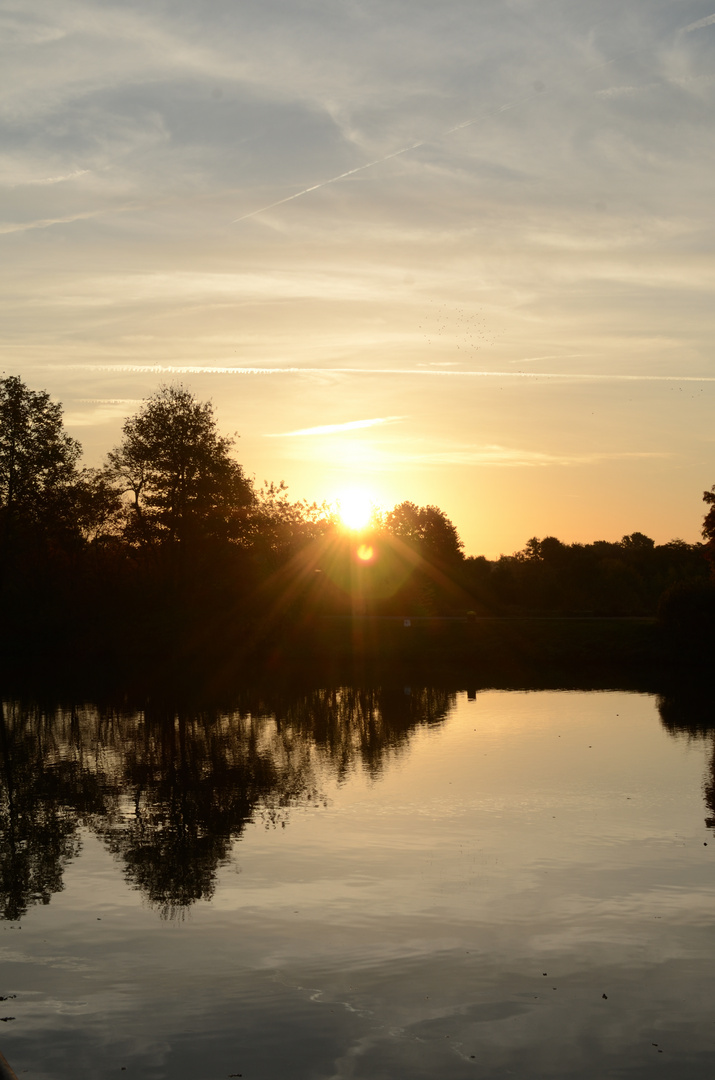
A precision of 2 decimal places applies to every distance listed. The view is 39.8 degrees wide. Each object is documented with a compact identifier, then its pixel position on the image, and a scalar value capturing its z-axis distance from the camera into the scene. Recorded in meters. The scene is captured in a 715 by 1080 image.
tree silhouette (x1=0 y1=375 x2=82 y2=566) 65.88
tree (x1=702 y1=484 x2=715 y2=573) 58.09
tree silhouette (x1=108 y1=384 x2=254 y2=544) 72.31
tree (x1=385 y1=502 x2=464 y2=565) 123.45
